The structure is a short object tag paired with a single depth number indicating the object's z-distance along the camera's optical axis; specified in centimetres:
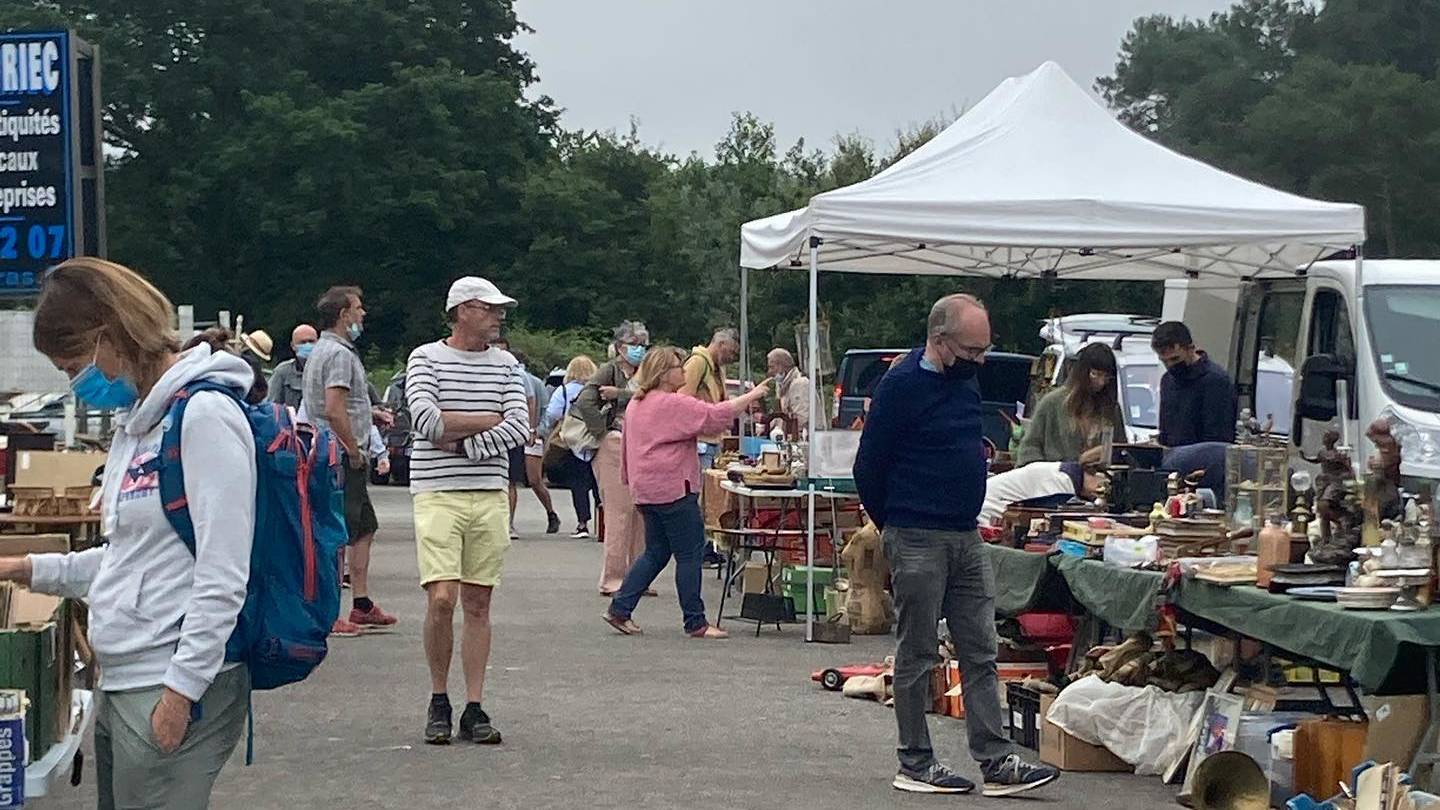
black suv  2516
